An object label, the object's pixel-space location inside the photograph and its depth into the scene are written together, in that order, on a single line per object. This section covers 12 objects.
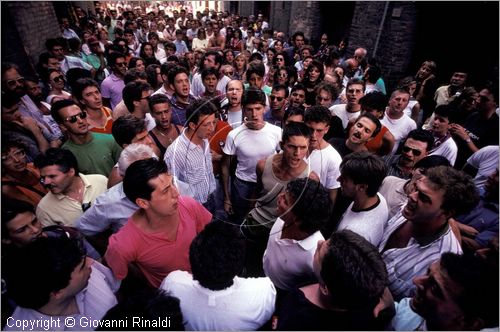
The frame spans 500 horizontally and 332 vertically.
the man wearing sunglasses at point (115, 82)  4.75
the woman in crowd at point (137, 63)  5.42
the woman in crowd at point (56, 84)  4.12
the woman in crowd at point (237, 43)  9.71
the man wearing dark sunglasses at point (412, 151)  2.75
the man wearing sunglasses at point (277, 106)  3.96
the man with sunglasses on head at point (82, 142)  2.74
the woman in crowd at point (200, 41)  8.90
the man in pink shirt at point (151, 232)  1.84
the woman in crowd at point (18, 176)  2.27
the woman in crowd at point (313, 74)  5.34
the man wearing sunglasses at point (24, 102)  3.42
